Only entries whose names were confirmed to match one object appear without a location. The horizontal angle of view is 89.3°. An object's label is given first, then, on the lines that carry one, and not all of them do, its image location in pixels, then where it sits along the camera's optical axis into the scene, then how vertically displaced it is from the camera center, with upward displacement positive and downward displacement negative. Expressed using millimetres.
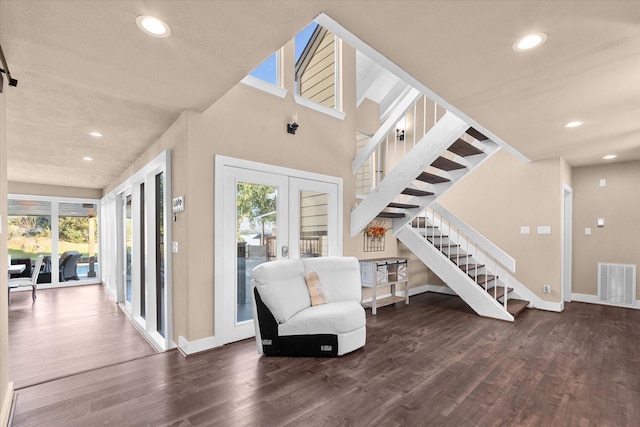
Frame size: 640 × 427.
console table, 4859 -1012
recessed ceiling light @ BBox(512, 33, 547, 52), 1994 +1066
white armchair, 3166 -1085
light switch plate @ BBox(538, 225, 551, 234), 5156 -317
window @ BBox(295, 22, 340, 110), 5488 +2705
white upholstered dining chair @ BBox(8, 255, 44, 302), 5719 -1189
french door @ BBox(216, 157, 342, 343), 3633 -166
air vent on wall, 5250 -1250
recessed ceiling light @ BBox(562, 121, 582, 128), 3588 +950
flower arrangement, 5289 -312
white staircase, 4098 +72
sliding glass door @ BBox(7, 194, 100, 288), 7355 -543
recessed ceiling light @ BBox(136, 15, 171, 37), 1824 +1093
